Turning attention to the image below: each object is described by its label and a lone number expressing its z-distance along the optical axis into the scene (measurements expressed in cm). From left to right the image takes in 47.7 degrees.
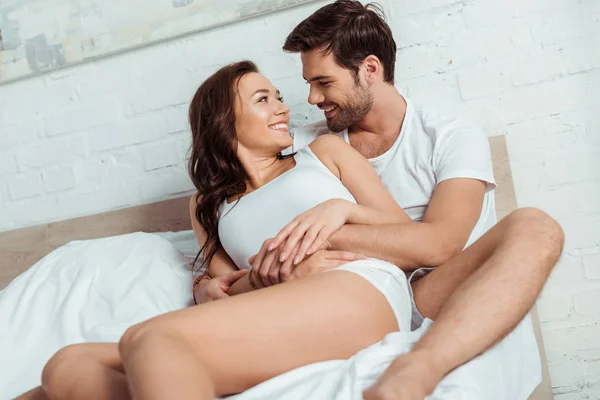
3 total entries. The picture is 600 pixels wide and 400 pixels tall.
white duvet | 115
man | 119
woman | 110
